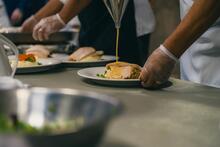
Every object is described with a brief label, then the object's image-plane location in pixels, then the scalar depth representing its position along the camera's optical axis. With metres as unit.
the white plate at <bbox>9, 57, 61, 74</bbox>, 1.44
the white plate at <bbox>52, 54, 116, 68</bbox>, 1.63
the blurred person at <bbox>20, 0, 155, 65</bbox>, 1.99
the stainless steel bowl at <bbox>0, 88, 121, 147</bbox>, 0.52
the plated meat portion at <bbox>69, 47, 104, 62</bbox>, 1.65
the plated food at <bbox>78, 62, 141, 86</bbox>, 1.22
